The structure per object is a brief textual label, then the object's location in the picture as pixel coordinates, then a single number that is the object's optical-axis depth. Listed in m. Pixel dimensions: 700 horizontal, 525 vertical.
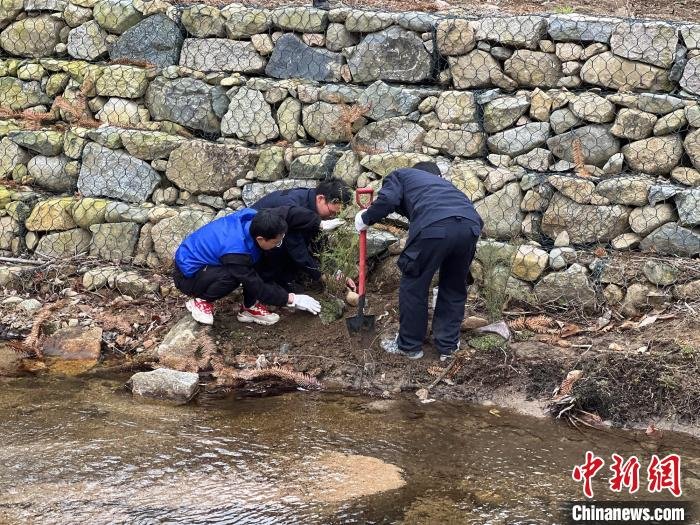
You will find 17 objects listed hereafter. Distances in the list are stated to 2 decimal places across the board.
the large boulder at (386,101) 7.26
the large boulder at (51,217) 7.54
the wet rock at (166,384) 5.73
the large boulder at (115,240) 7.41
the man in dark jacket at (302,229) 6.37
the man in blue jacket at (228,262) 6.16
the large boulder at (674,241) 6.55
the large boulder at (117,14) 7.86
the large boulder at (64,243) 7.52
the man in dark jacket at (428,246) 5.69
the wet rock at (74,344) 6.45
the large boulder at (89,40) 8.00
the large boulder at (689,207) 6.49
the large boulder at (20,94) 8.06
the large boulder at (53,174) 7.81
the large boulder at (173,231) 7.27
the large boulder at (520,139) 6.96
